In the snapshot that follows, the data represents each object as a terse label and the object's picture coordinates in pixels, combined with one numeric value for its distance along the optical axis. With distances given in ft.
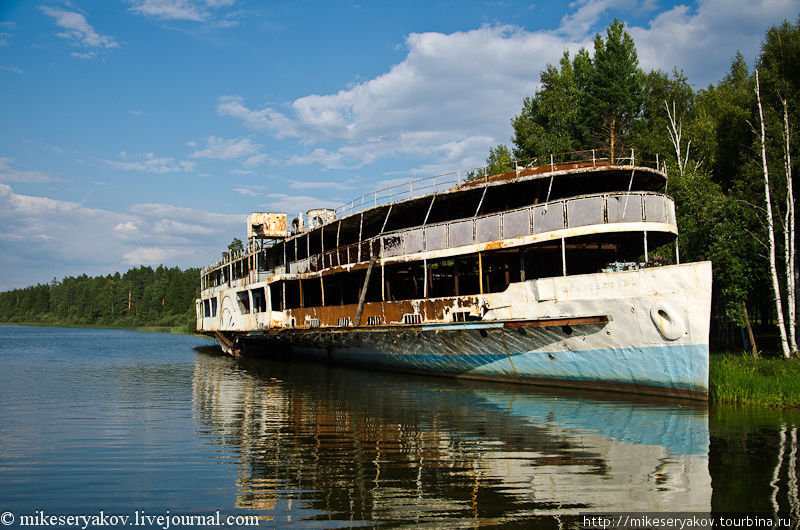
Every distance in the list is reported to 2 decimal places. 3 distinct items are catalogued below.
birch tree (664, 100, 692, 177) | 94.90
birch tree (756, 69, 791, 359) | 56.74
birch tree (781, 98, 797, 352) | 59.21
